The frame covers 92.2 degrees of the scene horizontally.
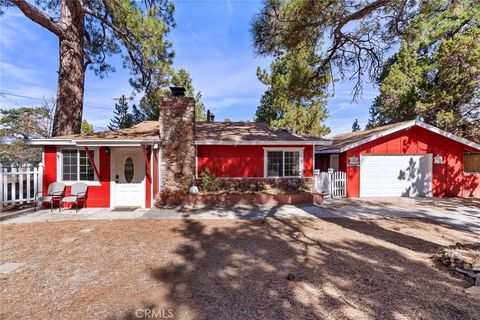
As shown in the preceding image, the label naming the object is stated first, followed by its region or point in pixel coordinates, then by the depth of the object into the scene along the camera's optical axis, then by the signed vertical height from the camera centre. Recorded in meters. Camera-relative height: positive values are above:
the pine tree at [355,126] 33.44 +5.26
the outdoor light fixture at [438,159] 11.17 +0.14
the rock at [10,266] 3.73 -1.73
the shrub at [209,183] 9.42 -0.84
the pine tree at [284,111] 17.44 +4.49
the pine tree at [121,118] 21.70 +4.22
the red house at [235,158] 8.29 +0.19
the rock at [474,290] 3.04 -1.72
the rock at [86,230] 5.78 -1.71
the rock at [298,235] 5.34 -1.71
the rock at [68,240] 5.07 -1.72
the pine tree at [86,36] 8.84 +5.28
